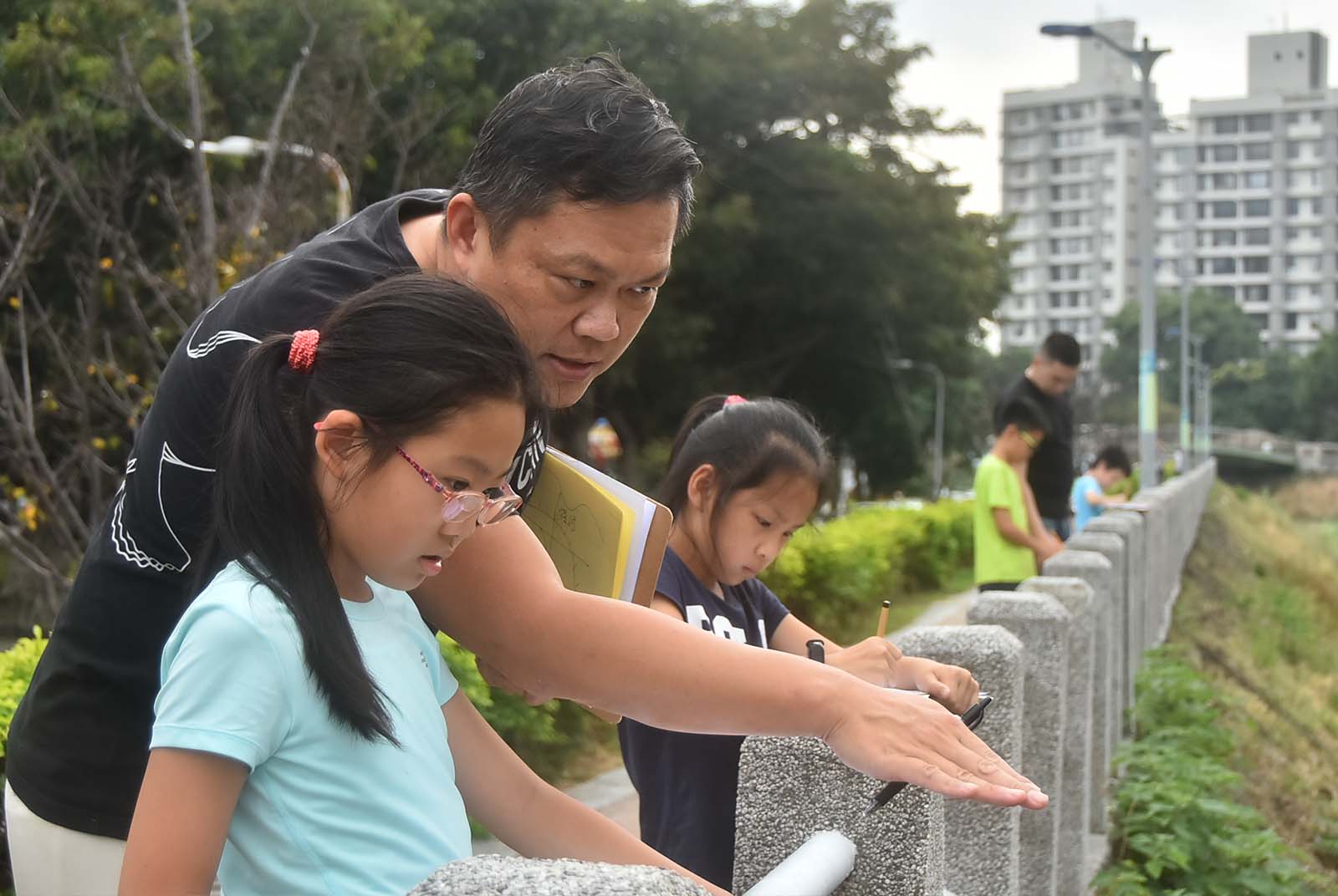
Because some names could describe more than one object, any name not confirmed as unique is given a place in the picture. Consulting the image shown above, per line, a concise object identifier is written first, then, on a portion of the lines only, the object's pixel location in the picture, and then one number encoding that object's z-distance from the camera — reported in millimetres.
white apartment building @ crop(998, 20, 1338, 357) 102562
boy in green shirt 6176
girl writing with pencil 2650
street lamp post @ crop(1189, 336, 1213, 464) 52656
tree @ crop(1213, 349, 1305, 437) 86062
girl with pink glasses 1363
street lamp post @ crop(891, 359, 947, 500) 37078
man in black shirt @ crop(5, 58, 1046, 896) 1619
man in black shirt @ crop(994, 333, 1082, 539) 6652
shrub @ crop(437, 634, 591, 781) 5516
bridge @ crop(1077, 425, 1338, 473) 61219
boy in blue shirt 10320
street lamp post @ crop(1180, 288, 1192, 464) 34312
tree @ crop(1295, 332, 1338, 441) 82188
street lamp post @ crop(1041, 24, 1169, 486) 16062
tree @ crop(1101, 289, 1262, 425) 84938
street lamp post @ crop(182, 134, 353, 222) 9680
